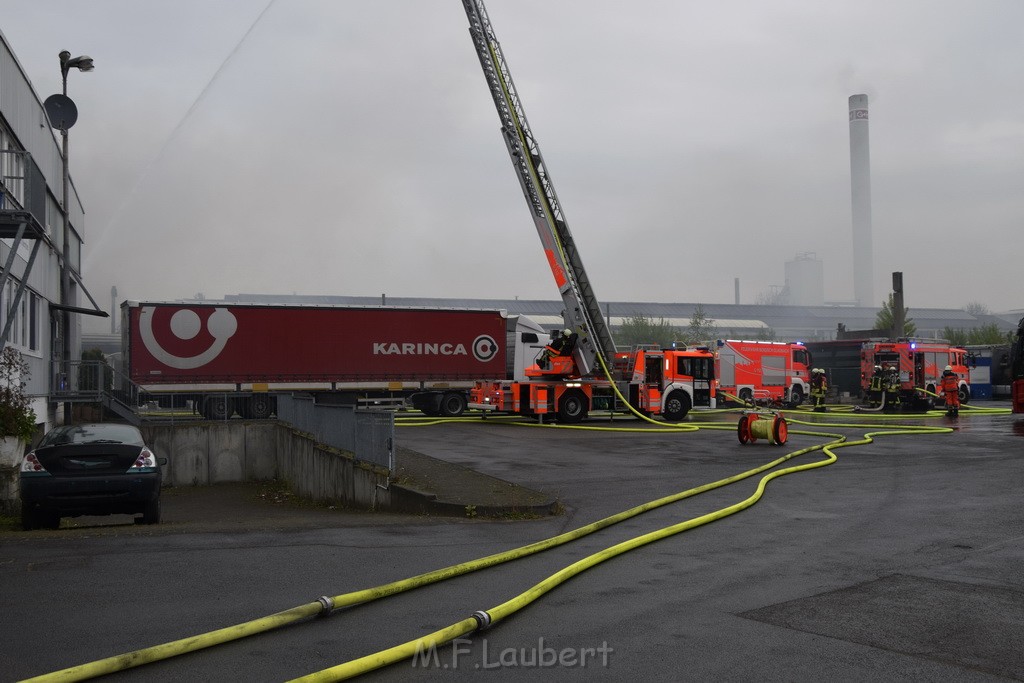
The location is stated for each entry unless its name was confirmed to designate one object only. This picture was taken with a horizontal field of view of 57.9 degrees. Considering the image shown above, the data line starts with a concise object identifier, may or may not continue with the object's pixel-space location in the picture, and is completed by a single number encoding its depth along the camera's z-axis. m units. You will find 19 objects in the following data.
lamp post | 25.22
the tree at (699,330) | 75.12
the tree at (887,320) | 65.31
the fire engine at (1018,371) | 25.69
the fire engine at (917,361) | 40.19
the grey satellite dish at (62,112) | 26.31
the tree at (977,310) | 125.24
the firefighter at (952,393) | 31.02
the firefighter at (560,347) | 28.80
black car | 11.01
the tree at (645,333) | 72.56
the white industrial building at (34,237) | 14.21
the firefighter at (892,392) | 35.41
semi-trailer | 29.78
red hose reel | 19.95
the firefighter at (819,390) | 35.44
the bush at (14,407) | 15.02
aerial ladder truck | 28.38
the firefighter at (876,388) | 36.62
